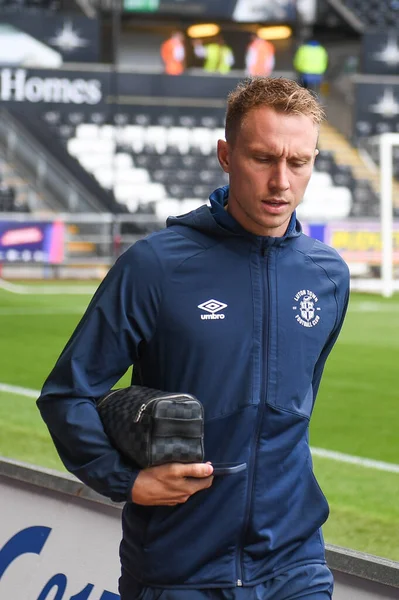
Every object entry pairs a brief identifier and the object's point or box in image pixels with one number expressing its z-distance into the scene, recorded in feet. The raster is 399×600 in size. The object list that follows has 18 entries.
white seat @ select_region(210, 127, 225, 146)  86.02
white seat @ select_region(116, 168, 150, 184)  83.66
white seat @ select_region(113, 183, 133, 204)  83.46
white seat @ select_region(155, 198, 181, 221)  81.35
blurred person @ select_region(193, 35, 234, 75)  96.07
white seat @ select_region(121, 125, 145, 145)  85.20
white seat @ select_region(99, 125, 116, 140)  84.23
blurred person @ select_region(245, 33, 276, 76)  91.50
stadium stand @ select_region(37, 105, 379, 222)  83.20
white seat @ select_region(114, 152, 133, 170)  84.20
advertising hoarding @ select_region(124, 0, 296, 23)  95.14
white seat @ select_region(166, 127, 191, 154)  86.07
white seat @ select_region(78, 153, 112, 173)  82.99
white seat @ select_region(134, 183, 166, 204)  82.94
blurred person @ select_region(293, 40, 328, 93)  88.17
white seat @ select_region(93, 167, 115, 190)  82.12
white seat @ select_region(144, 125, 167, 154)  85.71
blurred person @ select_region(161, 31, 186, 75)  91.88
